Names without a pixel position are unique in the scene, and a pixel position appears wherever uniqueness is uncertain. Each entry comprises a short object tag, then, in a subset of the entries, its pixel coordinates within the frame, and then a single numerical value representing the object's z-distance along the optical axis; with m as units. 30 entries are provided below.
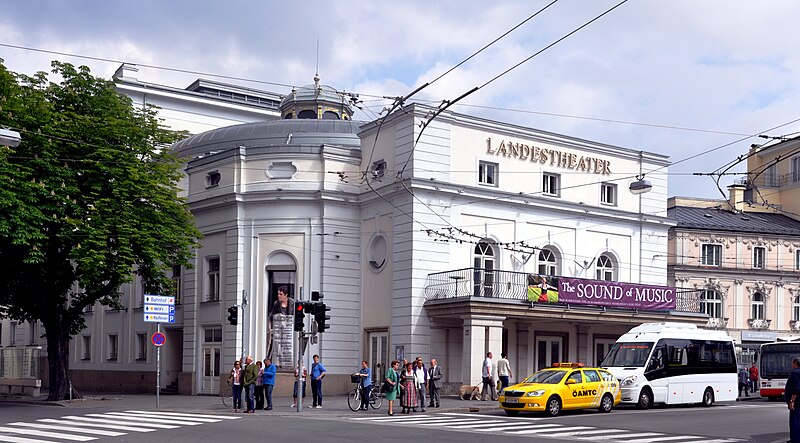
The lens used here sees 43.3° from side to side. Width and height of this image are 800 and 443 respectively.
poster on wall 39.97
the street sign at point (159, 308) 31.59
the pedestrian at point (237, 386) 29.80
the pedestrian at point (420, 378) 30.23
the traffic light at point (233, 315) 33.75
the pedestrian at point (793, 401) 17.52
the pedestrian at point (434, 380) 31.98
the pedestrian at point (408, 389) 29.47
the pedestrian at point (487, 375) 34.24
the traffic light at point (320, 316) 29.46
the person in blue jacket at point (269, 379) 29.66
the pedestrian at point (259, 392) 29.80
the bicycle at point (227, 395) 33.47
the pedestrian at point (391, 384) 28.94
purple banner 38.47
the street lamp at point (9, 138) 18.73
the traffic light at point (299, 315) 28.86
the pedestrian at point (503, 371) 34.59
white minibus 31.89
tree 32.31
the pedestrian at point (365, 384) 30.56
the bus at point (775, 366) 39.72
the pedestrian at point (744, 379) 44.12
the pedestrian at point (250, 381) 28.91
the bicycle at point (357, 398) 30.56
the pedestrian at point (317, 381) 31.11
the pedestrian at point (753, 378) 47.28
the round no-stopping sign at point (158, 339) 31.62
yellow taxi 27.77
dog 35.59
